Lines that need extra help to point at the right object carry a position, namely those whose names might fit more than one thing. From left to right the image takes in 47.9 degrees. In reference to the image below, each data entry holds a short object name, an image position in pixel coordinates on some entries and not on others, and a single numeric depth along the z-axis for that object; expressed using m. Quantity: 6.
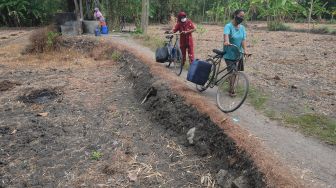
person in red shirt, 9.80
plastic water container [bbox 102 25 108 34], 19.78
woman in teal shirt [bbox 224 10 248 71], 7.27
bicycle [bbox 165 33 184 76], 10.25
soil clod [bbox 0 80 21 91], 10.75
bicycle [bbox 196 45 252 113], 7.00
